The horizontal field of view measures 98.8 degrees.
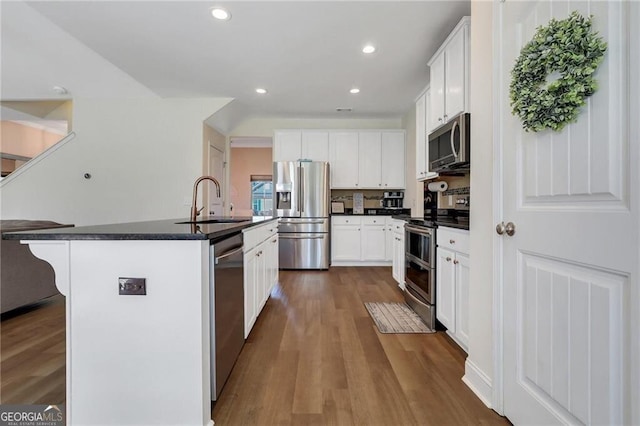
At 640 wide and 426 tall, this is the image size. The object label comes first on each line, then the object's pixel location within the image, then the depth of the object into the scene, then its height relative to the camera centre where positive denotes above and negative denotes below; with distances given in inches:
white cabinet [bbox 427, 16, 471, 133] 85.9 +46.8
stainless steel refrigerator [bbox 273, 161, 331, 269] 177.6 -0.7
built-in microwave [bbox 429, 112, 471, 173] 82.9 +21.8
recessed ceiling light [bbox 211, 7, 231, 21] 90.6 +66.9
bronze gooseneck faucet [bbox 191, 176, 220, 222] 85.1 +0.4
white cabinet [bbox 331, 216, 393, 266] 185.8 -18.7
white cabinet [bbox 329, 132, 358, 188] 193.8 +40.1
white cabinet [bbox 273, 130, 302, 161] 192.9 +47.1
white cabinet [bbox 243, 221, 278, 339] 77.6 -19.2
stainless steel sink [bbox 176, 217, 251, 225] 100.8 -2.9
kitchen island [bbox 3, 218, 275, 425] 46.6 -19.2
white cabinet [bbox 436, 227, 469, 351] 73.2 -20.6
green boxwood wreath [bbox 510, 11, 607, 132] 36.7 +20.6
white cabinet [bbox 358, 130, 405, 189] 194.1 +38.7
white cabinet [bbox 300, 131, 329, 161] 193.2 +47.1
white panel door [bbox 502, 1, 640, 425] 33.3 -4.9
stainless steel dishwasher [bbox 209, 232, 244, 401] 52.3 -20.2
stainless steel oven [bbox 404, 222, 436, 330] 90.0 -21.2
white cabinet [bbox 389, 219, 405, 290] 121.9 -18.3
